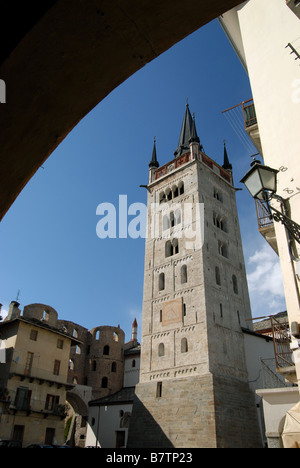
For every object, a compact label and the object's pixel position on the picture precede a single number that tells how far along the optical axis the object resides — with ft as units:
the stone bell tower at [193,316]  74.33
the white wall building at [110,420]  98.43
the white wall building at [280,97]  24.68
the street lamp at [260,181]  17.33
